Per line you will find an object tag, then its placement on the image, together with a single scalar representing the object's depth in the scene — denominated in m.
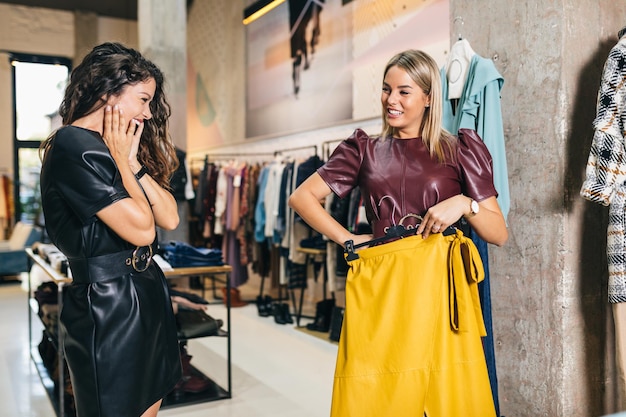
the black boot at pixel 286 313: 6.10
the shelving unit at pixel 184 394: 3.66
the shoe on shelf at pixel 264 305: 6.51
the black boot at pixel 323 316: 5.71
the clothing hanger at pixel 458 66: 2.74
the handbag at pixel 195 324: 3.59
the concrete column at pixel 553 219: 2.52
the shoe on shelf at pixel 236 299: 7.09
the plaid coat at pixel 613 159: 2.35
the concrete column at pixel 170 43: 6.34
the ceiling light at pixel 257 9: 6.93
